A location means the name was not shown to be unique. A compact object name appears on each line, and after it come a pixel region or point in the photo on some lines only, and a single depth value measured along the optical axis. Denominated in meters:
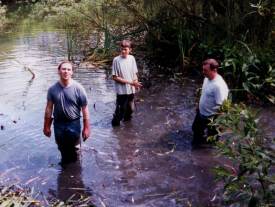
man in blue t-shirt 6.69
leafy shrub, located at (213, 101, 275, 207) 3.51
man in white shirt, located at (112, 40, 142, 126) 8.45
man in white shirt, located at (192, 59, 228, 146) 7.24
